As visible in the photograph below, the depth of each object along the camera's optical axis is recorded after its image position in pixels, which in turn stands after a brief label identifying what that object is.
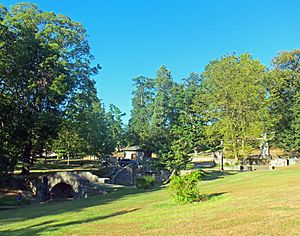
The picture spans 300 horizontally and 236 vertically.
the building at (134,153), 65.19
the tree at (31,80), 30.03
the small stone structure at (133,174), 40.33
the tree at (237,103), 41.25
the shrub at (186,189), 13.91
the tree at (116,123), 67.44
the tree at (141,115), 62.53
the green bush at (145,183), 29.63
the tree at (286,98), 47.78
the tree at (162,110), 61.28
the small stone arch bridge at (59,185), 30.41
